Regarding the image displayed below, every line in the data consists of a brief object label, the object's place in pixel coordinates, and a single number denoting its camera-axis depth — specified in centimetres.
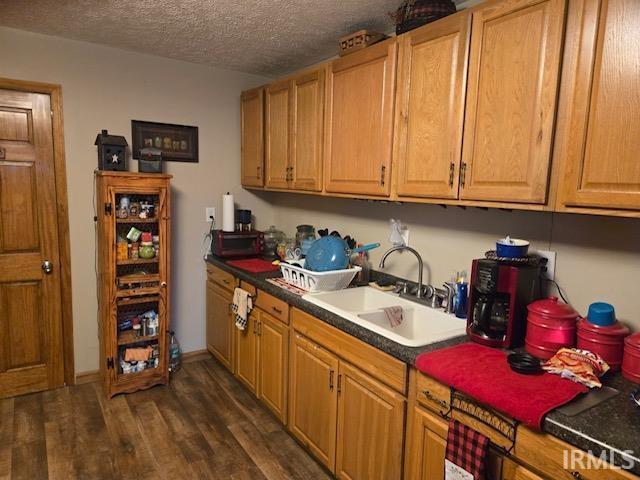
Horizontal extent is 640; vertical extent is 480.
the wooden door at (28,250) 275
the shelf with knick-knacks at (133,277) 275
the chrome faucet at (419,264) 230
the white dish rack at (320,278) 234
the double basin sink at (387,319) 176
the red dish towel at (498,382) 119
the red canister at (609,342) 144
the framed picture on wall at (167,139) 314
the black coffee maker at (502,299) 162
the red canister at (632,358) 137
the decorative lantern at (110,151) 280
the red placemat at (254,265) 293
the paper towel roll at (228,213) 334
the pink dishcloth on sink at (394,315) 213
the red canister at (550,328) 152
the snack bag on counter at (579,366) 133
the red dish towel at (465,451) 129
